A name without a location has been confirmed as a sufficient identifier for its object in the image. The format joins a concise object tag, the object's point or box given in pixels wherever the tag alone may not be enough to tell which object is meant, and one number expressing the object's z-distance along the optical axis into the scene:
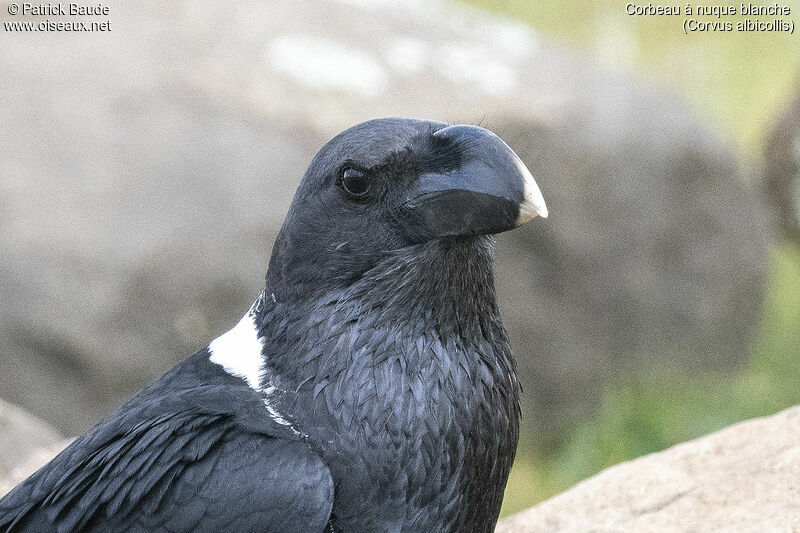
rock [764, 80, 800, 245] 16.98
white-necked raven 5.67
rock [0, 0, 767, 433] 12.21
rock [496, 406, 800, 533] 7.06
